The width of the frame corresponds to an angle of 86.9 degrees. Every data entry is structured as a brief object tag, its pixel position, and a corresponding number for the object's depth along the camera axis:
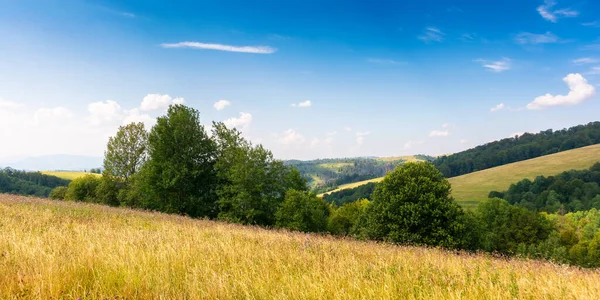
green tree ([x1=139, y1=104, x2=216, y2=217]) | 35.06
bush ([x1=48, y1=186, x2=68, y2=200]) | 79.59
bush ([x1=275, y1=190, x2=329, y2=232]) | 37.91
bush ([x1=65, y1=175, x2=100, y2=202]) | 66.56
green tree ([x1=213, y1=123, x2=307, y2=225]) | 36.27
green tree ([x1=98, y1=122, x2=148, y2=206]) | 48.25
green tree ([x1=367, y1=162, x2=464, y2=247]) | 27.45
